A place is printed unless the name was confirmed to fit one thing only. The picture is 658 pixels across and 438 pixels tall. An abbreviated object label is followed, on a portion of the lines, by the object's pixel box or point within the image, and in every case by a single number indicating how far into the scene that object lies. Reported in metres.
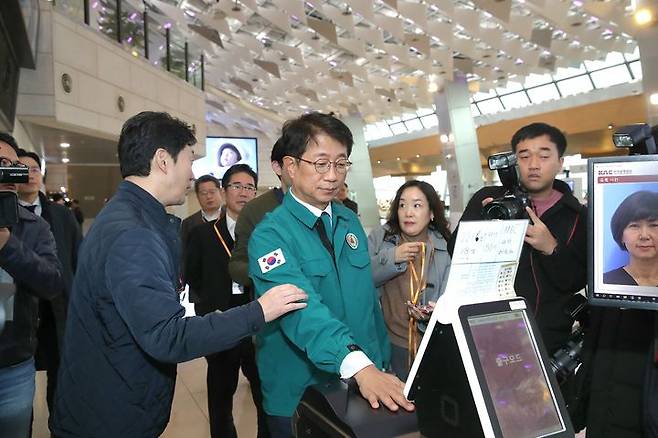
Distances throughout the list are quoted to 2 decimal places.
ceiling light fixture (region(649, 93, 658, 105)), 8.20
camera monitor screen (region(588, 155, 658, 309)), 1.12
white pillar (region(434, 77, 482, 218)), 17.14
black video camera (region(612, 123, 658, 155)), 1.30
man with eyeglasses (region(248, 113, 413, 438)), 1.45
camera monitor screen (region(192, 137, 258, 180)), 8.73
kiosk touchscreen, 0.90
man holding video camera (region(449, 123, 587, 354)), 1.77
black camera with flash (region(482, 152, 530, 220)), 1.35
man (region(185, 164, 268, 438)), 2.84
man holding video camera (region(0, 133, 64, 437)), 1.68
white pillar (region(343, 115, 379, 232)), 23.52
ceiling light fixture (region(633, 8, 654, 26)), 8.03
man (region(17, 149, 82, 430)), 2.80
